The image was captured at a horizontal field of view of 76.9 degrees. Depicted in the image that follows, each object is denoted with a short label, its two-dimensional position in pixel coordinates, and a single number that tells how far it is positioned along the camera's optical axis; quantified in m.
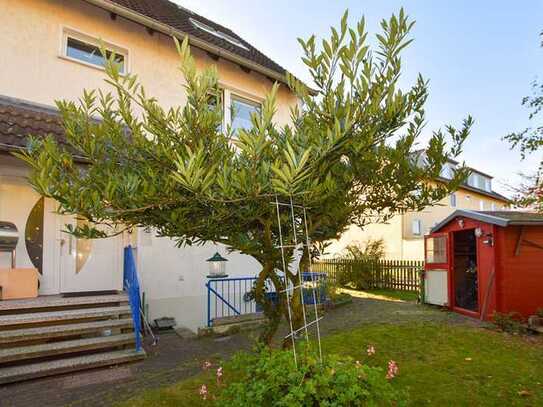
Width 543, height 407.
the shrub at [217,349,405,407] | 2.61
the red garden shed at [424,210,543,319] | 9.02
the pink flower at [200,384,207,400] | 3.66
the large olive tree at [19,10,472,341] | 2.20
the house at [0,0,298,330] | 7.13
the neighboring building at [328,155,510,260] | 19.83
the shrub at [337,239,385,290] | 16.05
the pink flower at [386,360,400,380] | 3.72
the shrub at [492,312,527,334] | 8.03
